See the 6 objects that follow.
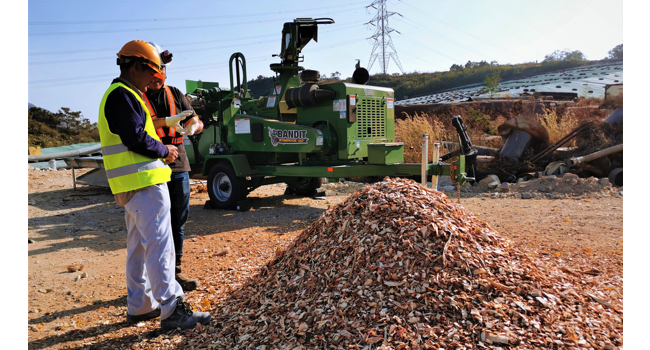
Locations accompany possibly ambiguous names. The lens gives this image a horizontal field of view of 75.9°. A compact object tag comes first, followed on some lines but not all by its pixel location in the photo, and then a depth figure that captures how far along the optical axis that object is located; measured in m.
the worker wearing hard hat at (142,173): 3.01
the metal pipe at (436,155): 7.15
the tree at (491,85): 26.67
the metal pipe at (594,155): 9.94
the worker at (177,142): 3.63
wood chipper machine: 7.64
